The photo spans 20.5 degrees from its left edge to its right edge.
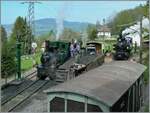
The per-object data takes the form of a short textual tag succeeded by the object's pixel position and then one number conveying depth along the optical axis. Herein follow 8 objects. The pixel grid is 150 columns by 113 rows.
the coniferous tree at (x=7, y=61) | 25.42
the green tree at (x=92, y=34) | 75.96
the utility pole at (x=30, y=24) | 43.29
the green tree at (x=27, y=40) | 43.17
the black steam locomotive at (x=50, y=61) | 25.05
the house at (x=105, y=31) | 93.31
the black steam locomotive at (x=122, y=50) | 31.75
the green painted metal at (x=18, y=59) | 24.72
